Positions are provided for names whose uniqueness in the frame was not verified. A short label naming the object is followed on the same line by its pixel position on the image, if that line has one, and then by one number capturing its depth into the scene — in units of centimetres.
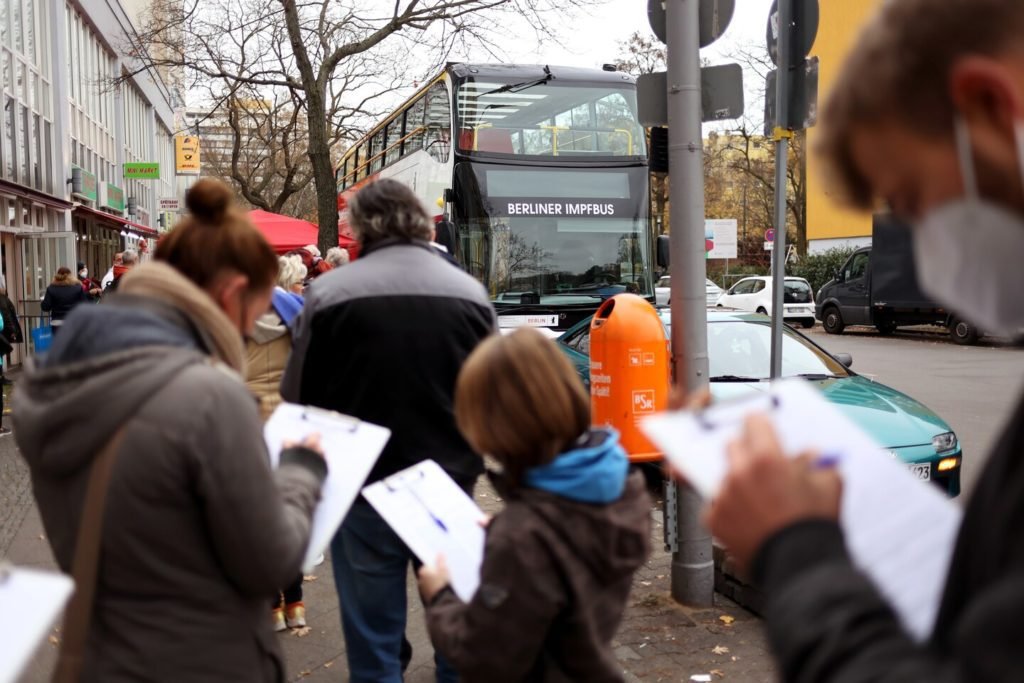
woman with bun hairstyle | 164
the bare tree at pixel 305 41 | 1756
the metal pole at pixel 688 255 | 477
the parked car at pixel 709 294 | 3256
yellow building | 3850
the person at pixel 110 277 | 1495
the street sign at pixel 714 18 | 484
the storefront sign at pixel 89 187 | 2373
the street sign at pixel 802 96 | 496
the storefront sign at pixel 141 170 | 2939
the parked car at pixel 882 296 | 2197
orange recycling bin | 609
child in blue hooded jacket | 189
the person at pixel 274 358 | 458
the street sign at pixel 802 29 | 497
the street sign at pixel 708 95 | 489
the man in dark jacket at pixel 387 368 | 315
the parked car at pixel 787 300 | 2819
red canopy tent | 1628
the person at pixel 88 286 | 1909
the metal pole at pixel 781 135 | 502
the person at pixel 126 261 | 1400
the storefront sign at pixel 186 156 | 3934
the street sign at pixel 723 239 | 3092
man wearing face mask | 93
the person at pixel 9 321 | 1172
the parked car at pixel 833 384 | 626
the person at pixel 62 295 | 1428
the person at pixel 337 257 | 707
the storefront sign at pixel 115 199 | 2952
